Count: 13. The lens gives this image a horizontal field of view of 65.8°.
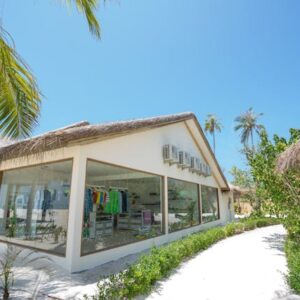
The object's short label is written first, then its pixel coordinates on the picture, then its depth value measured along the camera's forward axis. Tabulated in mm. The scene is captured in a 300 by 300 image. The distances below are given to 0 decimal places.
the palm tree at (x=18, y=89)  3746
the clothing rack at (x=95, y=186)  6818
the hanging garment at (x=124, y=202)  9361
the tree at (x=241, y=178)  25703
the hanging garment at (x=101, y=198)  7956
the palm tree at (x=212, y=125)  44031
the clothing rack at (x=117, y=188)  8631
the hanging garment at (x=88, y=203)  6602
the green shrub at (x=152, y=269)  3941
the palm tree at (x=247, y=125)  33844
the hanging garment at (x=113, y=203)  8547
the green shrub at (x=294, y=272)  4699
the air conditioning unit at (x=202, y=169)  13852
